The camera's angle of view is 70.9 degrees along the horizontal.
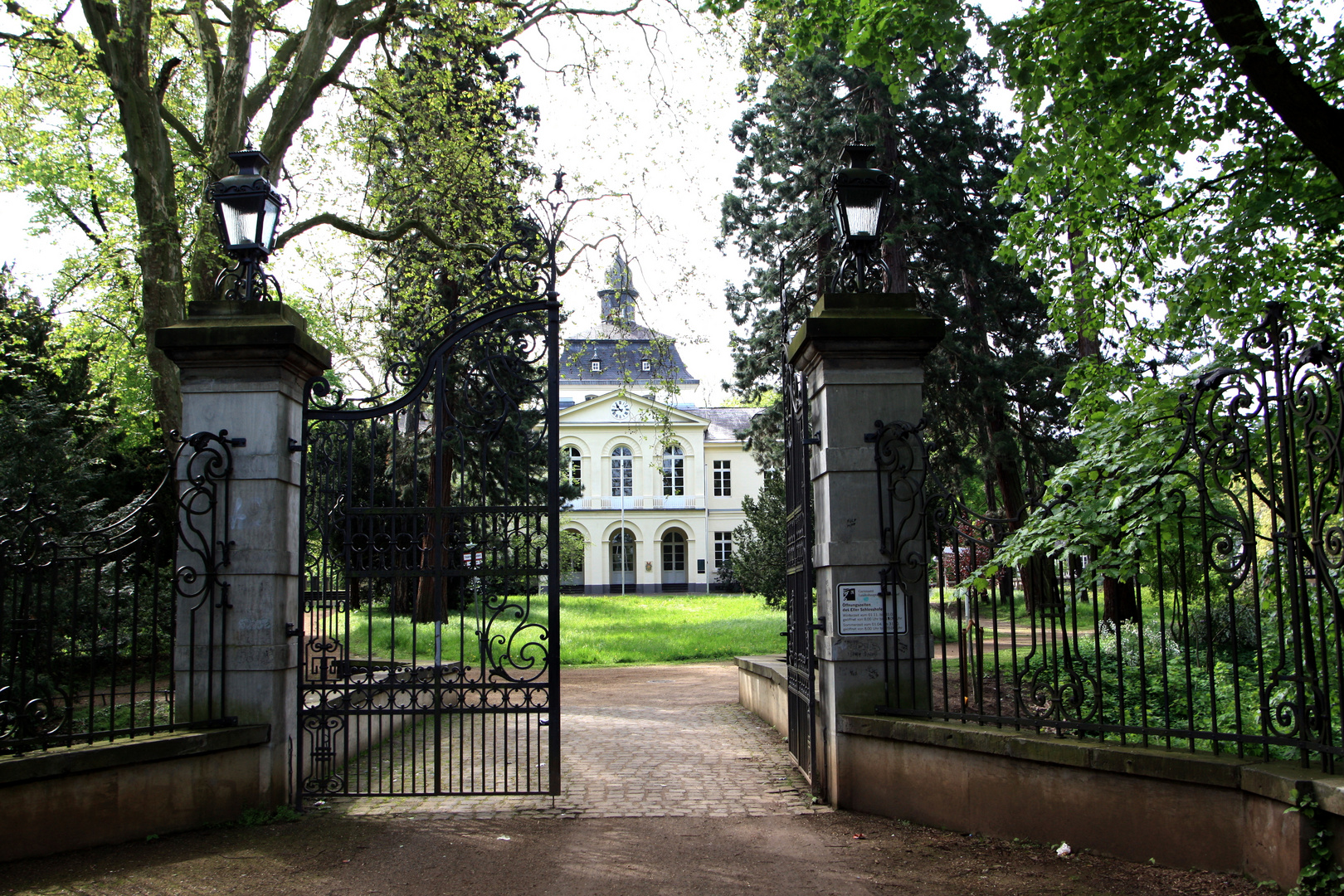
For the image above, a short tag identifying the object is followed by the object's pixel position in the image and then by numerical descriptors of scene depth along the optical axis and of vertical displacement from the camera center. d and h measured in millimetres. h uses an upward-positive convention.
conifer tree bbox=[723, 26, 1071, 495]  16016 +5107
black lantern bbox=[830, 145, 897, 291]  5980 +2059
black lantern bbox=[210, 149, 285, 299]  5992 +2111
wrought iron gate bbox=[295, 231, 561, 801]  6047 +53
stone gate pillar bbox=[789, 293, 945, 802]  5688 +504
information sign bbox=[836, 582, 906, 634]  5676 -458
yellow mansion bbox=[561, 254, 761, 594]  48906 +2207
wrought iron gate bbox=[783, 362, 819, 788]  6238 -242
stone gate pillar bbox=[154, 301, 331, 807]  5730 +208
